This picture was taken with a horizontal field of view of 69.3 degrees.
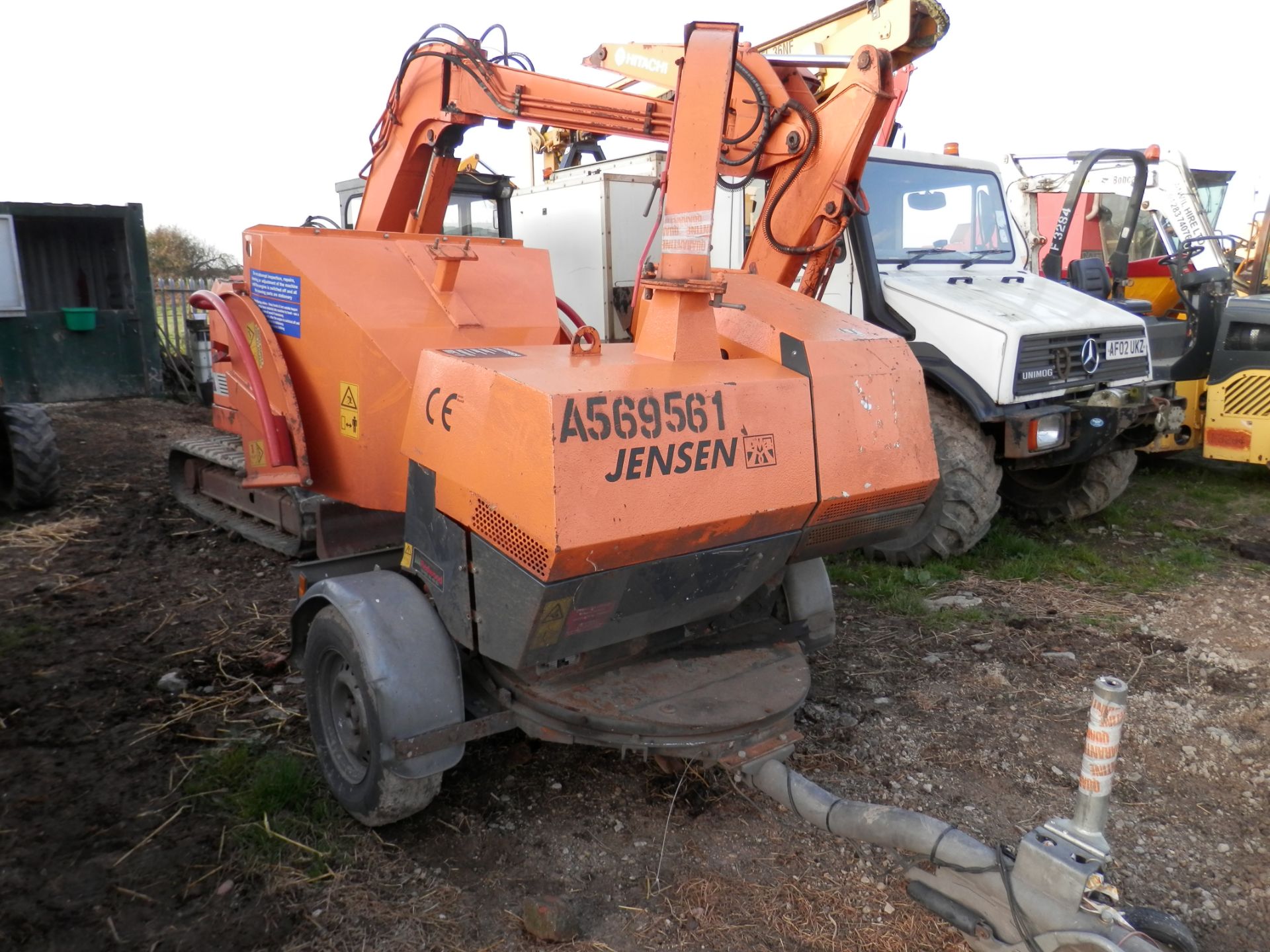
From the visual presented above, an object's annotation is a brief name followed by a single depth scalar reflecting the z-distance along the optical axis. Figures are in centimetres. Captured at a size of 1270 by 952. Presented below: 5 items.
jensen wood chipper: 239
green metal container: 1038
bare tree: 2211
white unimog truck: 502
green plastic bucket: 1059
